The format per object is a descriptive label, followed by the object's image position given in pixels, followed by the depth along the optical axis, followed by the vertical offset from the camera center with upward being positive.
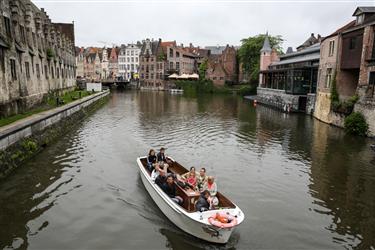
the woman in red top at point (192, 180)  12.37 -4.14
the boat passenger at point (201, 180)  12.27 -4.07
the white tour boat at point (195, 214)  9.58 -4.46
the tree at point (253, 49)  76.50 +7.58
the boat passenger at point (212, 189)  10.84 -4.07
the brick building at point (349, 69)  25.61 +1.21
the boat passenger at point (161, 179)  12.25 -4.05
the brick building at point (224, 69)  86.31 +2.95
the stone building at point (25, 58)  22.38 +1.57
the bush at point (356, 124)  25.52 -3.55
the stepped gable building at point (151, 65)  94.88 +3.84
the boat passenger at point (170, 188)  11.86 -4.22
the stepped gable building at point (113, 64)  112.25 +4.58
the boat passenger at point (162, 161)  14.24 -4.04
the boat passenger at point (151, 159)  15.05 -4.02
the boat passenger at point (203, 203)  10.30 -4.18
